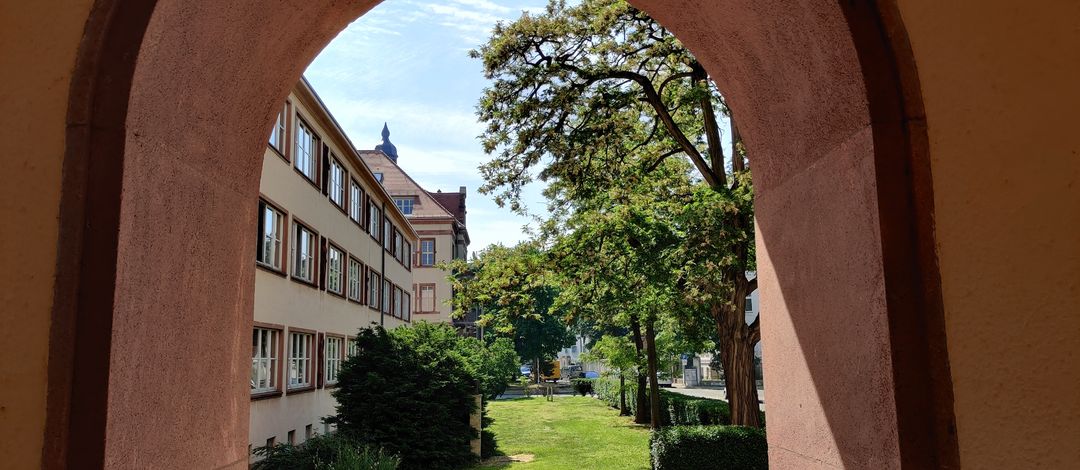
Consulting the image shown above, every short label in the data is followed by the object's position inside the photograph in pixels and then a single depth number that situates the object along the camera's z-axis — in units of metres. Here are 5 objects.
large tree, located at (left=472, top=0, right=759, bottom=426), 14.22
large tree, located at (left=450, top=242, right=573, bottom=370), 18.11
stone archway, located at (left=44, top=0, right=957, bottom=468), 2.93
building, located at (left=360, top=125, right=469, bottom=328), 54.16
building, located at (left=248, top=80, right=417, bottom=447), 18.38
